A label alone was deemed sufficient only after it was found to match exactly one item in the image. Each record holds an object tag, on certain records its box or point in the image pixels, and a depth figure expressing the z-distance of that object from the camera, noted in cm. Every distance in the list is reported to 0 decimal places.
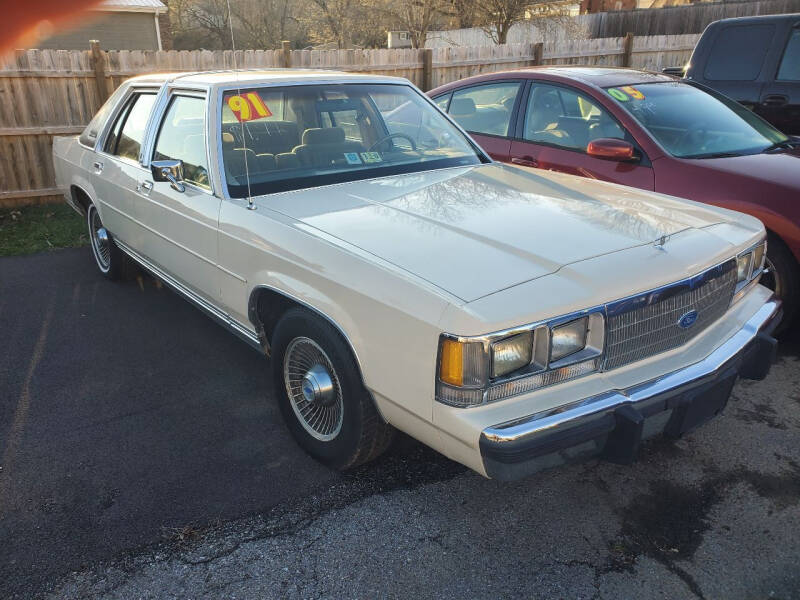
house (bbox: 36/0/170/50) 1942
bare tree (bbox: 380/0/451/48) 1941
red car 395
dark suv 610
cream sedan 215
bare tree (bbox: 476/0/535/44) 1736
